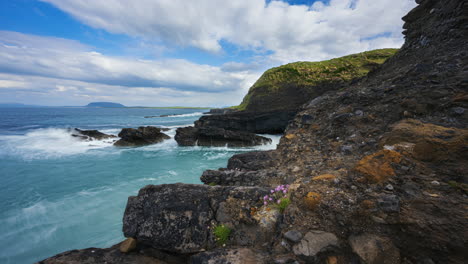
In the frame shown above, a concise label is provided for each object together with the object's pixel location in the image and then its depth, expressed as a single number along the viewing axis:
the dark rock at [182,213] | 3.87
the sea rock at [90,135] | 30.55
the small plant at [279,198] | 3.87
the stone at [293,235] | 3.08
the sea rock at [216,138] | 26.09
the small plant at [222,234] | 3.73
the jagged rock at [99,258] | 3.69
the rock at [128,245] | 3.93
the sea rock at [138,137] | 26.70
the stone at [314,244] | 2.85
